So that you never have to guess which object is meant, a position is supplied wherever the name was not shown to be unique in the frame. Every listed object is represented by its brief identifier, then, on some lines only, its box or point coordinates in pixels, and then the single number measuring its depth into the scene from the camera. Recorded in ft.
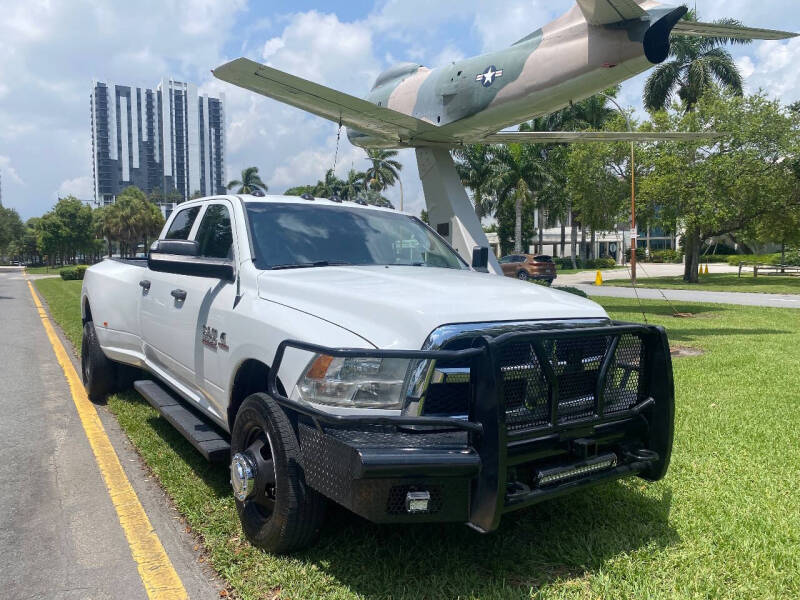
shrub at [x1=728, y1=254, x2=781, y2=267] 166.28
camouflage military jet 30.78
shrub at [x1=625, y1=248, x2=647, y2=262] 229.37
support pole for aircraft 41.86
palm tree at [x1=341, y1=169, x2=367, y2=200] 219.18
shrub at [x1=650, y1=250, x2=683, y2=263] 220.60
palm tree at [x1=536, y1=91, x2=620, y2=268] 145.18
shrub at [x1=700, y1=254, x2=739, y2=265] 202.84
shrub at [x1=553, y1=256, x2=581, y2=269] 188.55
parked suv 106.42
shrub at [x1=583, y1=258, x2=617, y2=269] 191.42
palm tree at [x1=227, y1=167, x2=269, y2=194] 248.22
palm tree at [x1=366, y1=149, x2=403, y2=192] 211.43
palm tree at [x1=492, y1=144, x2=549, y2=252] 149.07
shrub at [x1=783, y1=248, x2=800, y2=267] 141.59
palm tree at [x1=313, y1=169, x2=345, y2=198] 212.17
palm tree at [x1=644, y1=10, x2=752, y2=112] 124.77
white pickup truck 8.60
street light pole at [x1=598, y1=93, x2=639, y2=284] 70.85
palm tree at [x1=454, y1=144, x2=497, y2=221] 151.23
